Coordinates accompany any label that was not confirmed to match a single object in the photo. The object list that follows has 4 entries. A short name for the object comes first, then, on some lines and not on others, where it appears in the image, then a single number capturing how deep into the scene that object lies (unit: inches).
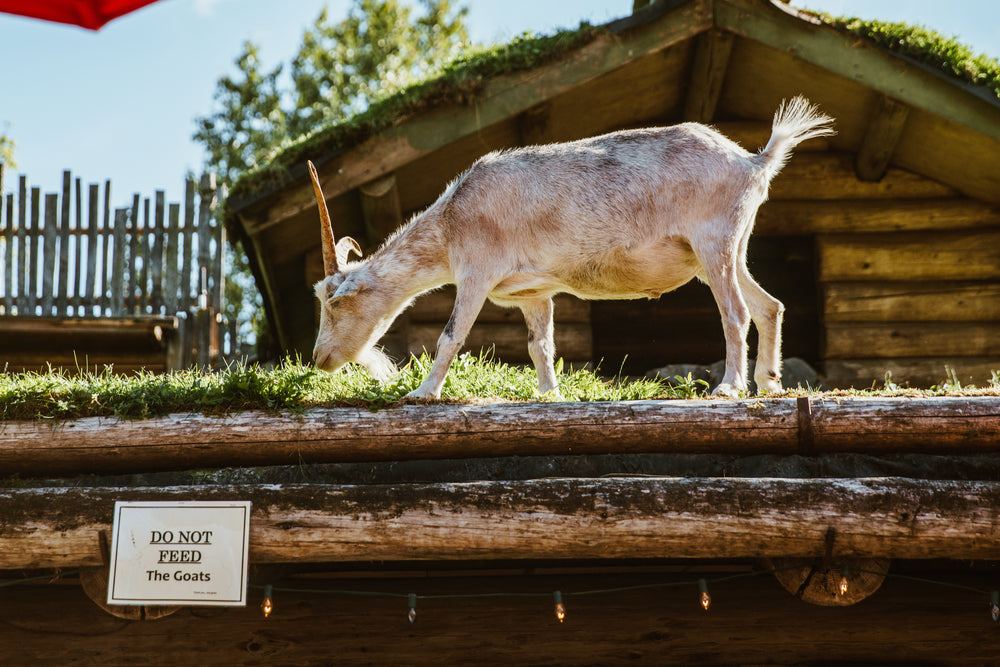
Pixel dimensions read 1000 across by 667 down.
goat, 198.4
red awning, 131.0
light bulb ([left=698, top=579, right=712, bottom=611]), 161.8
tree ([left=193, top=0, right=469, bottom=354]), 1139.3
